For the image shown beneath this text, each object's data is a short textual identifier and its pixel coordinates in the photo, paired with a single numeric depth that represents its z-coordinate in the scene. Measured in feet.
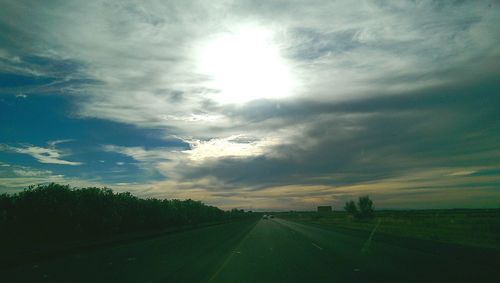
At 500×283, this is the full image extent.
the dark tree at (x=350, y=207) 362.16
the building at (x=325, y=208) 428.97
